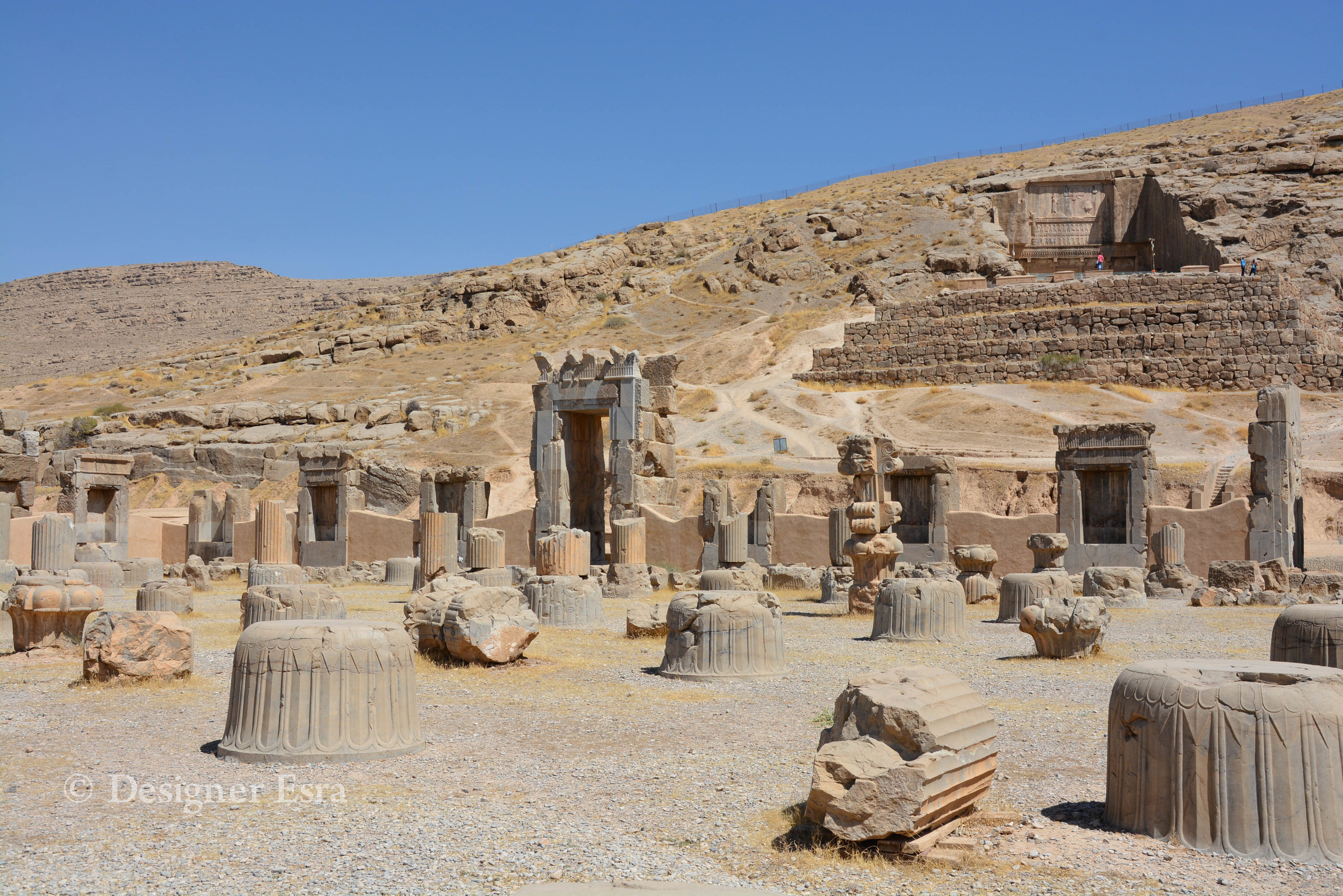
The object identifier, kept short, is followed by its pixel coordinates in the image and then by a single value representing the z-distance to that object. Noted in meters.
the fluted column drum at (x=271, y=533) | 22.22
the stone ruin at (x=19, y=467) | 25.61
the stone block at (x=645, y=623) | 13.43
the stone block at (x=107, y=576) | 21.44
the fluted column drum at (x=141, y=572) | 22.70
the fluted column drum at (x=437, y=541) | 19.84
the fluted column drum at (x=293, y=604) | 12.72
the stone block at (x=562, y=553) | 17.42
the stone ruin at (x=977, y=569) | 17.91
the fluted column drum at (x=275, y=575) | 19.03
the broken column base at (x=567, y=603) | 14.90
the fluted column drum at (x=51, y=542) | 20.61
